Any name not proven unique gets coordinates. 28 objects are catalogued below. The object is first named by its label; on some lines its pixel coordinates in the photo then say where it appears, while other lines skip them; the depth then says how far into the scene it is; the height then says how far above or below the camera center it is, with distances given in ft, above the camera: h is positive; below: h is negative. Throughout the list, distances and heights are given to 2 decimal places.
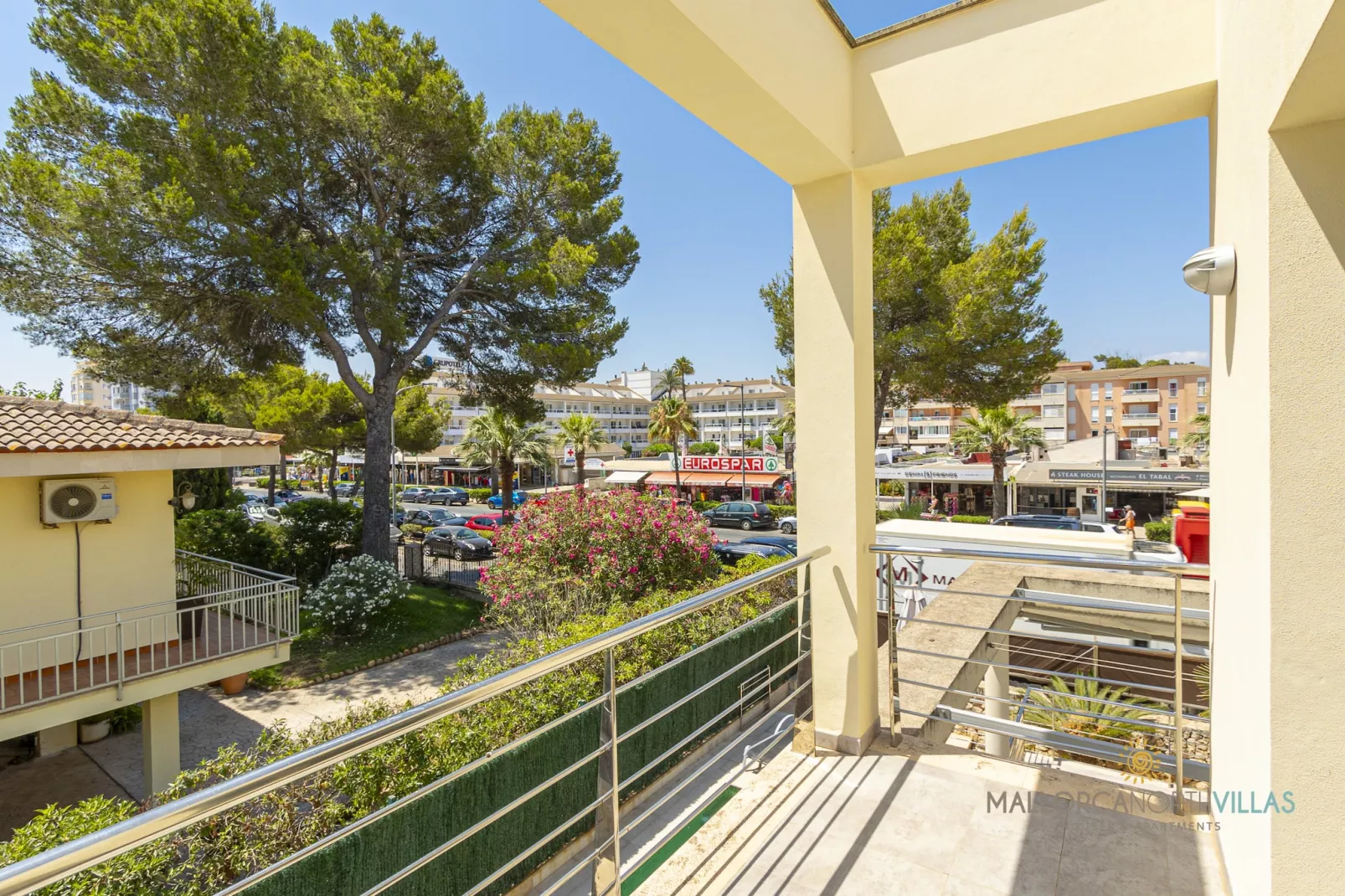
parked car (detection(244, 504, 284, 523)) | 67.36 -8.56
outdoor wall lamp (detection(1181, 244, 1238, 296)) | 6.10 +1.67
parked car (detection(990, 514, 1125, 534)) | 61.96 -8.53
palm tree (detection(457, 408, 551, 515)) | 75.92 -0.18
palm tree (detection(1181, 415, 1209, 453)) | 98.58 +0.59
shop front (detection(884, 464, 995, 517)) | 82.99 -7.32
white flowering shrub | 36.09 -8.82
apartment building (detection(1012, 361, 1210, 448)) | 117.08 +7.14
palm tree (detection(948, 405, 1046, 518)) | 74.33 +0.46
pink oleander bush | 24.30 -4.62
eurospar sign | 101.45 -3.78
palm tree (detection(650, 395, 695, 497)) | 114.83 +4.12
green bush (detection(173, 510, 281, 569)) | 38.14 -5.85
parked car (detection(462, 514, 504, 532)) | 72.08 -9.53
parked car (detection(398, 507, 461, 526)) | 84.53 -10.12
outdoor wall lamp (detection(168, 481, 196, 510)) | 25.61 -2.18
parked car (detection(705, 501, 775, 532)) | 81.97 -9.77
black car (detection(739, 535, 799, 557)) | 56.29 -9.47
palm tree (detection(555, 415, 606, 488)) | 99.60 +1.58
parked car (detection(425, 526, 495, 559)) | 59.88 -9.82
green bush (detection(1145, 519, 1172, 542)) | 59.36 -9.03
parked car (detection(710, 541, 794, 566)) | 55.16 -9.73
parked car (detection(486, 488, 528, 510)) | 111.24 -10.42
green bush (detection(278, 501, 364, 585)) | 43.78 -6.41
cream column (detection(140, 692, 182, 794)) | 21.58 -10.27
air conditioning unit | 20.43 -1.75
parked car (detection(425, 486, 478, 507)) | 123.13 -10.43
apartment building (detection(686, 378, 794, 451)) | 198.49 +10.55
